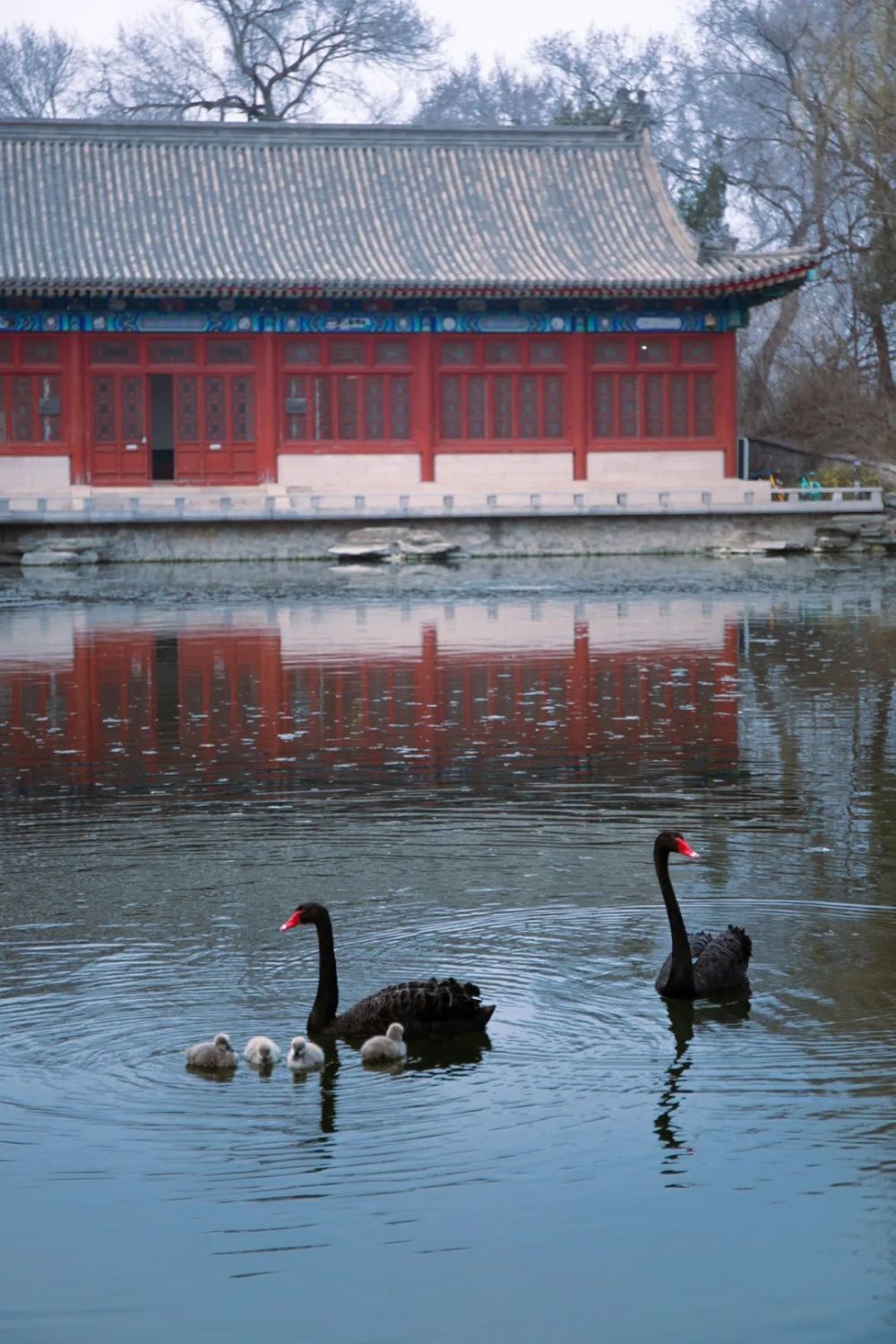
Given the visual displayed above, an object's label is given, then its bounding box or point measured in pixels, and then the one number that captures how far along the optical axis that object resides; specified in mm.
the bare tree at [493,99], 80062
